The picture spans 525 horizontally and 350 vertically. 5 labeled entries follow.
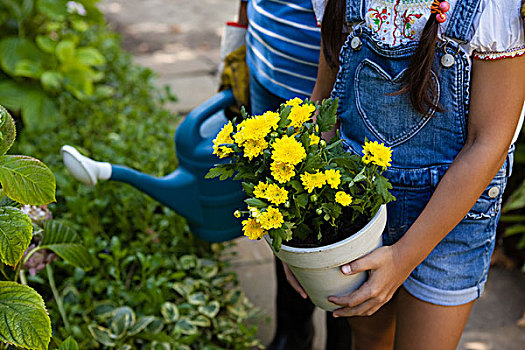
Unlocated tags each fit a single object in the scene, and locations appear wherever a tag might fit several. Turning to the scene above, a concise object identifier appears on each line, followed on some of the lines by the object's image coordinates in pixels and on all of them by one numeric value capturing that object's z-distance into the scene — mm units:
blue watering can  1917
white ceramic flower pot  1112
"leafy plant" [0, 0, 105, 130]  3301
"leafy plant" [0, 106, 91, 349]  1174
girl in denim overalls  1068
